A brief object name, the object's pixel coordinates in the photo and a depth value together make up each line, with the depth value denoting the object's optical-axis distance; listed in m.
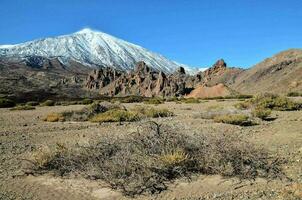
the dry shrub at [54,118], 21.65
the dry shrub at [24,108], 32.69
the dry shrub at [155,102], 39.97
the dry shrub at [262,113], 19.69
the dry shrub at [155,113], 22.37
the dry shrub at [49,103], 40.50
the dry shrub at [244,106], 25.73
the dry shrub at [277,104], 24.12
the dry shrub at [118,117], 20.11
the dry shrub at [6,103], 37.69
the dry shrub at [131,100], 47.51
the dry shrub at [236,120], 17.55
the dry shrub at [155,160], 8.98
